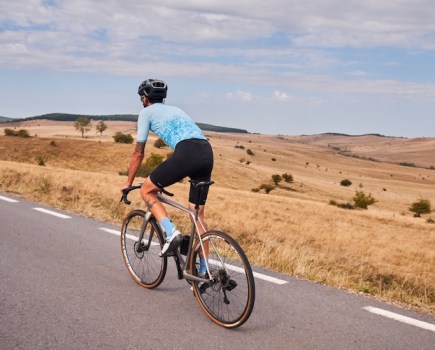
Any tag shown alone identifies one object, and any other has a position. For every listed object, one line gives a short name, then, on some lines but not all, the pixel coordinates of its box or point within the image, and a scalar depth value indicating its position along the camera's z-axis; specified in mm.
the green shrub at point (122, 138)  105469
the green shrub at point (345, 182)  96250
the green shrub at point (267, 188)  67956
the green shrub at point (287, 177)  85375
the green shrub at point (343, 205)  53250
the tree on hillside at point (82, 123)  147375
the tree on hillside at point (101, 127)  155000
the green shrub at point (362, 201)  61812
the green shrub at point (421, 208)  63591
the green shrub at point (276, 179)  81762
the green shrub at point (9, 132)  99788
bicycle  4445
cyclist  4941
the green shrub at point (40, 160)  67788
